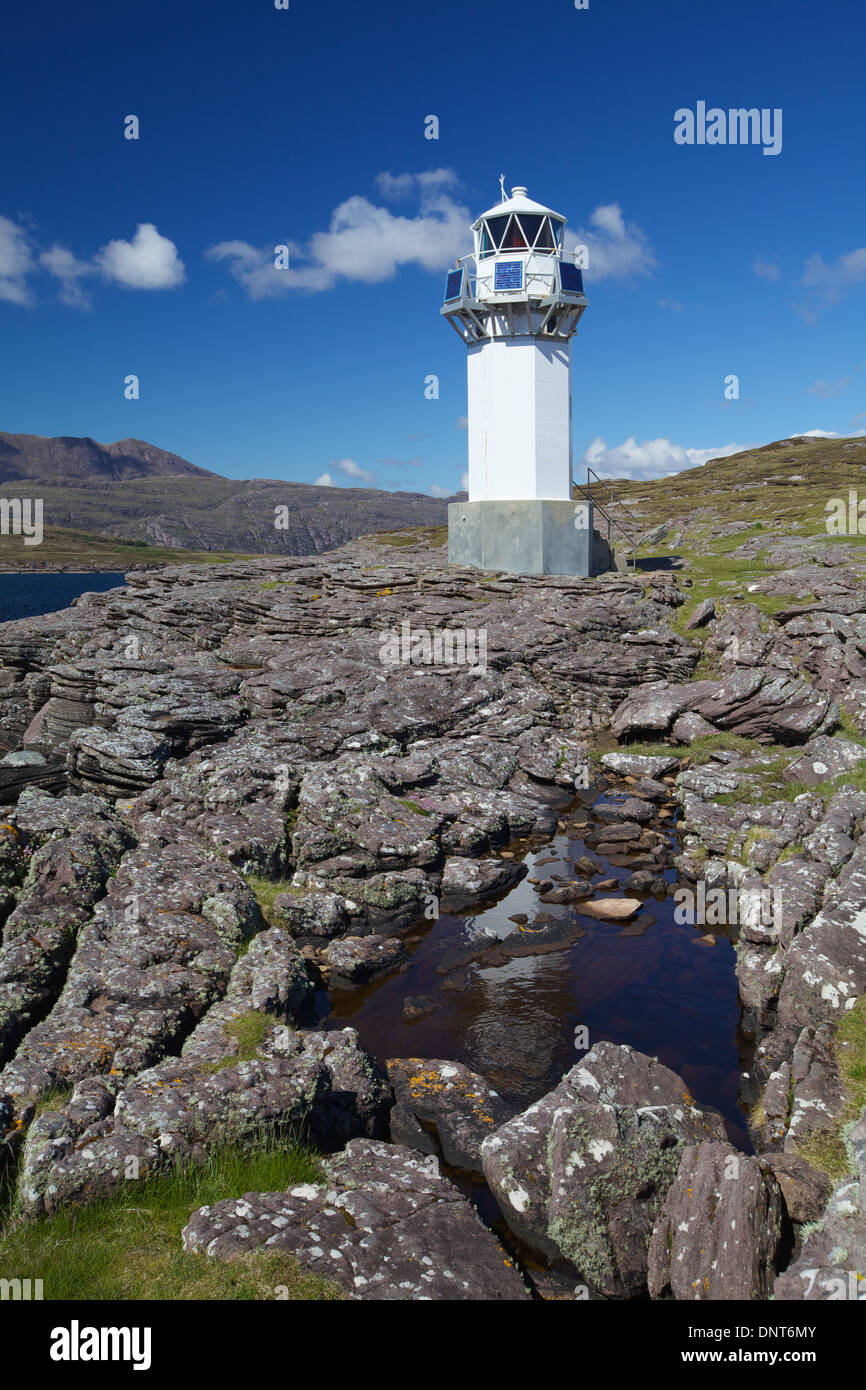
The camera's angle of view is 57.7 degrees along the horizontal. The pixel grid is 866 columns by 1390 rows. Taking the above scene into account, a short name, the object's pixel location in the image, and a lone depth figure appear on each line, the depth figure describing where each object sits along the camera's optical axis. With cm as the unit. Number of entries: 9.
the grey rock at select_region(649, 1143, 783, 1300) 841
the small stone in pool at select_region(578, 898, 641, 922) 2003
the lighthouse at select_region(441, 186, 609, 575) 4688
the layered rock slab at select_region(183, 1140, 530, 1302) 854
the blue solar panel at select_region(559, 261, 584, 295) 4719
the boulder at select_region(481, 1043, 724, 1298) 955
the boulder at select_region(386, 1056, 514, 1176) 1212
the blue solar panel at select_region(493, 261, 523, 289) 4688
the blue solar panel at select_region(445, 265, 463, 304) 4818
